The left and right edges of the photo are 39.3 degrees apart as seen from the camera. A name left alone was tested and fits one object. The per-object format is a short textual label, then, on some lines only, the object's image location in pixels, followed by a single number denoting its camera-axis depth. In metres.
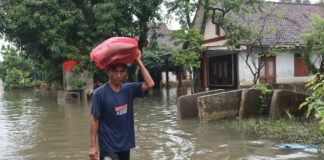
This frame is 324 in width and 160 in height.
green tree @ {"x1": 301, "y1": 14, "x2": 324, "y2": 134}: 15.09
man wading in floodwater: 4.29
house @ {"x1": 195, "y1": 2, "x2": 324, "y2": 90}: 24.20
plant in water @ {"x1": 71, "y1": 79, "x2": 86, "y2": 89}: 23.41
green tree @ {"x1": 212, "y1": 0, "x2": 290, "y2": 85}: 20.26
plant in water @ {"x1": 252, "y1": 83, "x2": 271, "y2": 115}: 11.73
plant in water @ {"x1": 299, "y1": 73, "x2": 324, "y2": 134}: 4.73
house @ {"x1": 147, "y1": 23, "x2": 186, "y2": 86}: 25.65
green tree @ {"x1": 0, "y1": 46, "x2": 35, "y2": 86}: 51.44
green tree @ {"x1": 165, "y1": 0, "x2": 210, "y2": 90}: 21.08
